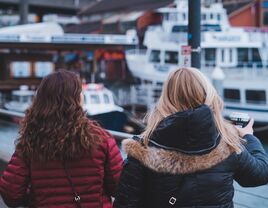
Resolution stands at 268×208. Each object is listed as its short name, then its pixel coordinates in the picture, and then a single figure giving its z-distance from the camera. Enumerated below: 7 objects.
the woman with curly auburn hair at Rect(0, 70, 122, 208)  2.86
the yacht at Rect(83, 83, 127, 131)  20.97
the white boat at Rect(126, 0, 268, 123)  23.48
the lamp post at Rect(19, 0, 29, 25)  40.66
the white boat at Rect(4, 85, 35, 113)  24.38
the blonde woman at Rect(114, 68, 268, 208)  2.43
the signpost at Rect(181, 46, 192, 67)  7.35
